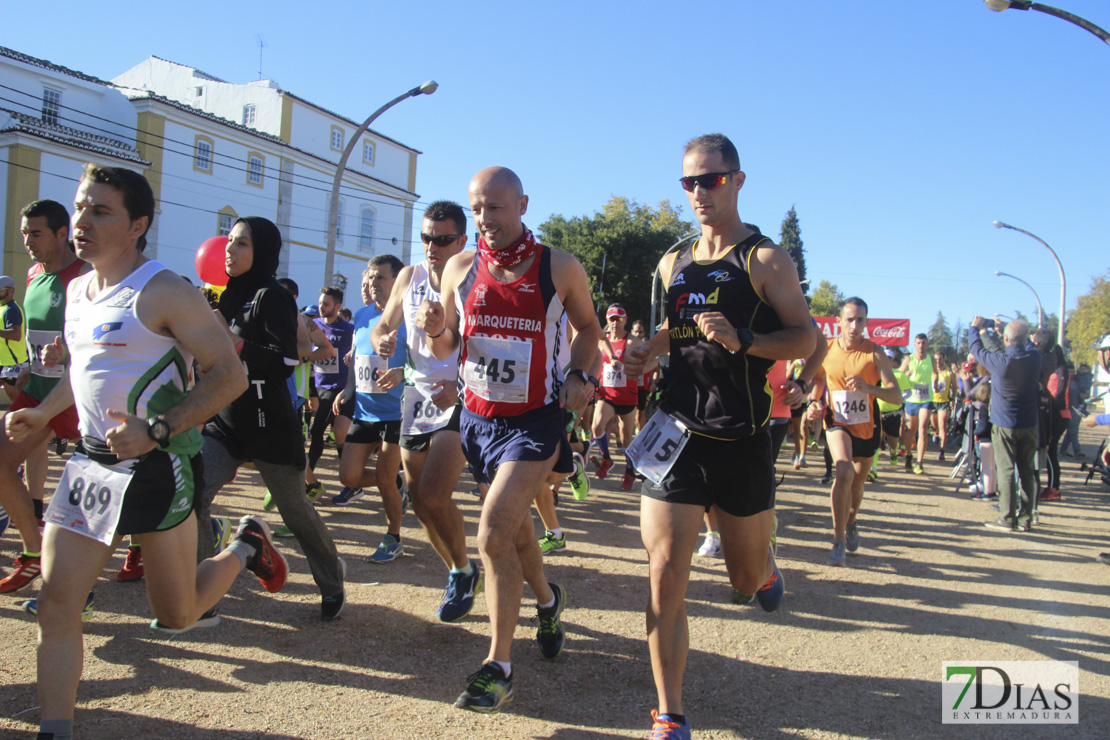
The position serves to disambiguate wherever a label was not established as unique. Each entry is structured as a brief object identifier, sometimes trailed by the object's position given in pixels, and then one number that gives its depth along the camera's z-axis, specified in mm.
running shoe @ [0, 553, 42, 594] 4266
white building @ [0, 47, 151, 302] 29172
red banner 35625
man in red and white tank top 3252
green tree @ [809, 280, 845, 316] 72650
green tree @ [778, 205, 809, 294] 80425
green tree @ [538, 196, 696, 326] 47938
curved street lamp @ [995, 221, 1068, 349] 25297
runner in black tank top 3012
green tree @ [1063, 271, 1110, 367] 47969
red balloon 5867
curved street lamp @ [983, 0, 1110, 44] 10070
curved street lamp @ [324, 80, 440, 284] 15609
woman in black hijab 4012
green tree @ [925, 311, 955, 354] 102469
